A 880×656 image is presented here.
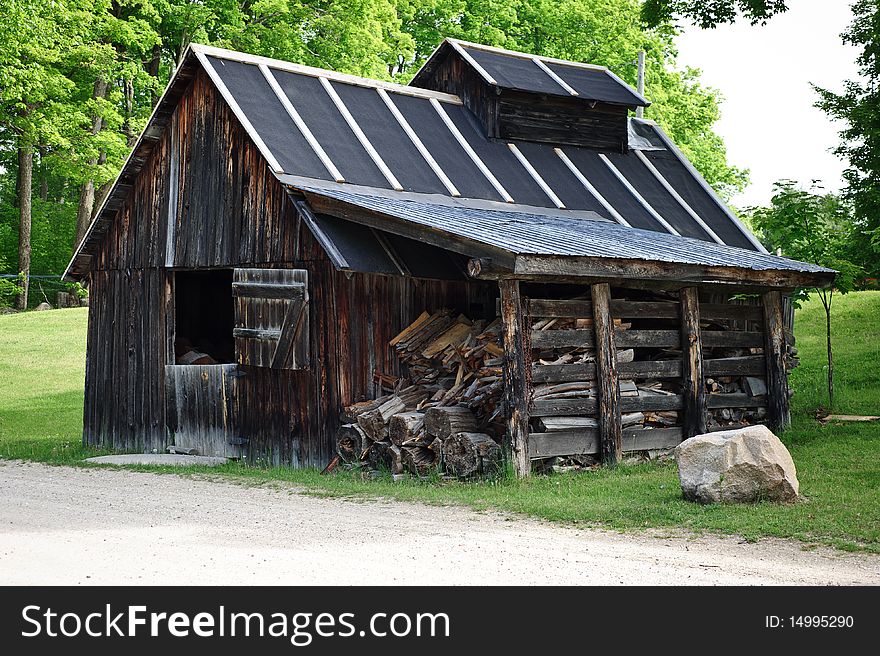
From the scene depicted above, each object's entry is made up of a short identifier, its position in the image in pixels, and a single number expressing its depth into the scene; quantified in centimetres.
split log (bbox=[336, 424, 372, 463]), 1382
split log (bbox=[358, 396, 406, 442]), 1359
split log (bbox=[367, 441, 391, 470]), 1355
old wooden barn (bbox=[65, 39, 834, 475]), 1334
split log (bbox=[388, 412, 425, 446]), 1318
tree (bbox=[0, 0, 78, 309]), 2720
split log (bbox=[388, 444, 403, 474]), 1321
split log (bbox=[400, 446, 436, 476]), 1312
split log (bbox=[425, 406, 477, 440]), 1294
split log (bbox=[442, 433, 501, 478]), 1267
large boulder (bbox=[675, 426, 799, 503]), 1039
